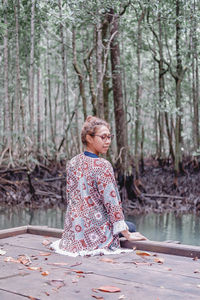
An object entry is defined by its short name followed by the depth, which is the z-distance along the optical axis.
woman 2.89
